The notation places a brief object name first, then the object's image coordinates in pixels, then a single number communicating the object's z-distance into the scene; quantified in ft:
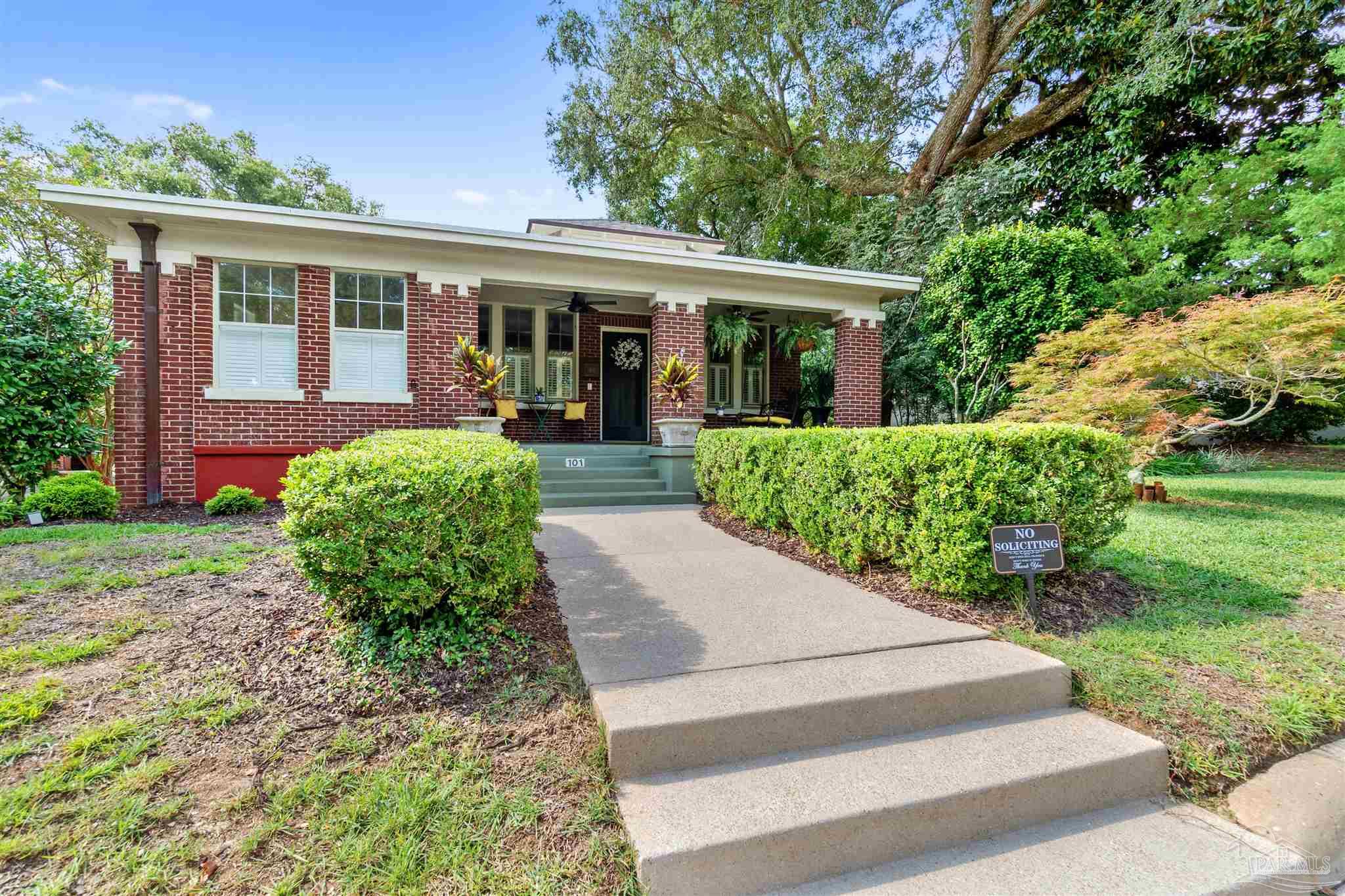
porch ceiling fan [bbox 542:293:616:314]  33.30
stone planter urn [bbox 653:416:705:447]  26.68
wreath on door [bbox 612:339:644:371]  38.27
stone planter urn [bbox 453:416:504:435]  25.53
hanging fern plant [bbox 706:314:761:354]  34.27
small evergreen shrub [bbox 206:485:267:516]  20.88
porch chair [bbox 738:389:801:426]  41.37
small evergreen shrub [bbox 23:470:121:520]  18.69
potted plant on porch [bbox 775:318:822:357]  36.73
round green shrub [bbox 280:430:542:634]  8.32
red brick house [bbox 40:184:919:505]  22.75
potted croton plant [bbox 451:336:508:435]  25.67
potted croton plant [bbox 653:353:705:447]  26.81
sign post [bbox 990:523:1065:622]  11.16
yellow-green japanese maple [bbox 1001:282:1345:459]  18.67
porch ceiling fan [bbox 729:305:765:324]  36.76
